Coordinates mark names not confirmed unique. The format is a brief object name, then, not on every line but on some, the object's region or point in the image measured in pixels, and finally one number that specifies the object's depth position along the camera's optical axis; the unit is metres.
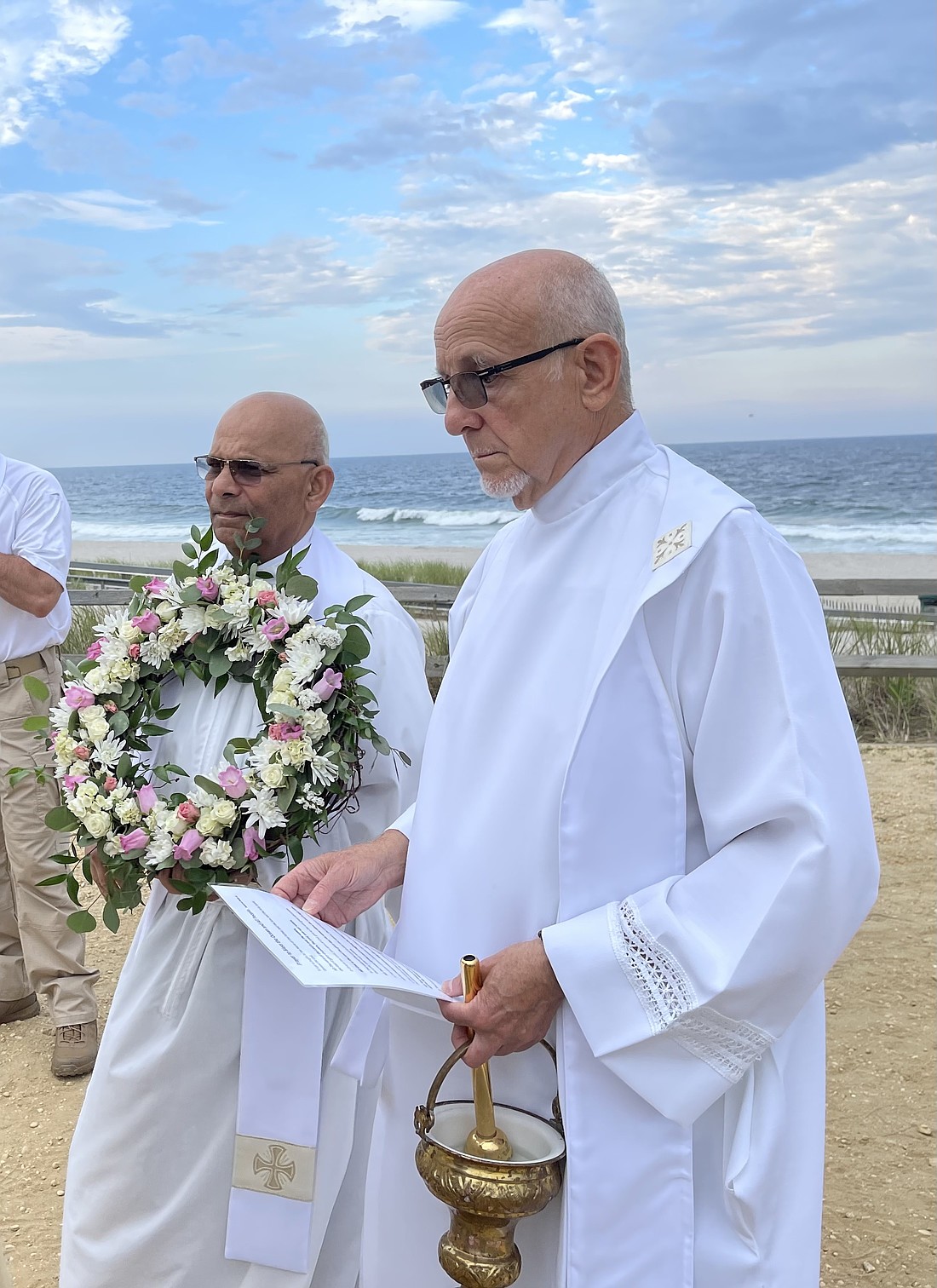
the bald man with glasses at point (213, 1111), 3.08
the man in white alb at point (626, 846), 1.95
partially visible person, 5.16
